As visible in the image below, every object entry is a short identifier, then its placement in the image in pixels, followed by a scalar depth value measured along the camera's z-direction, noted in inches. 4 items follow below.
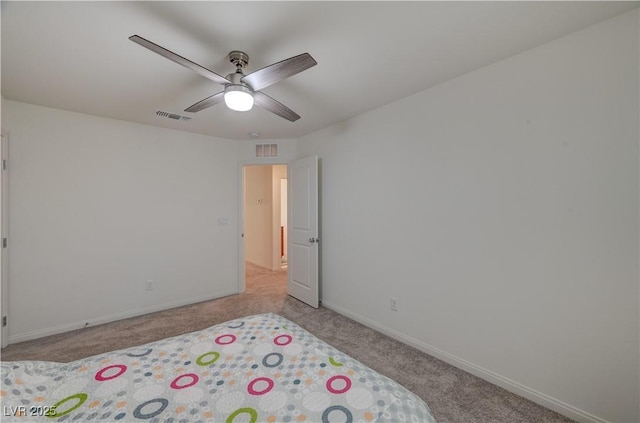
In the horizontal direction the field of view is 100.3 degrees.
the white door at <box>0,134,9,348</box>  101.0
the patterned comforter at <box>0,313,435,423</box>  40.4
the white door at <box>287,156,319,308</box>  143.0
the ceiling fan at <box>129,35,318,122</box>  59.6
